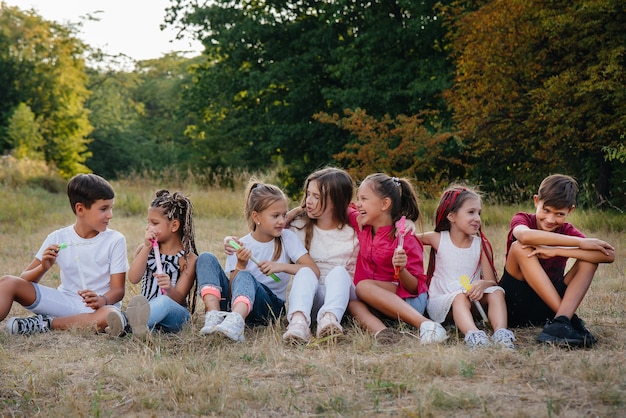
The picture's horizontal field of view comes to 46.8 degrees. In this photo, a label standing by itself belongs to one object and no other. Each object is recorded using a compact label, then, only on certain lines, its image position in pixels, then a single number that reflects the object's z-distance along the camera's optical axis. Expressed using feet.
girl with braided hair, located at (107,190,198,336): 14.51
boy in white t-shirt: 14.53
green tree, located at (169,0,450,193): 56.29
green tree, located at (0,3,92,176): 99.04
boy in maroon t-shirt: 13.30
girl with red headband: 14.14
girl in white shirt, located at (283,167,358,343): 15.62
